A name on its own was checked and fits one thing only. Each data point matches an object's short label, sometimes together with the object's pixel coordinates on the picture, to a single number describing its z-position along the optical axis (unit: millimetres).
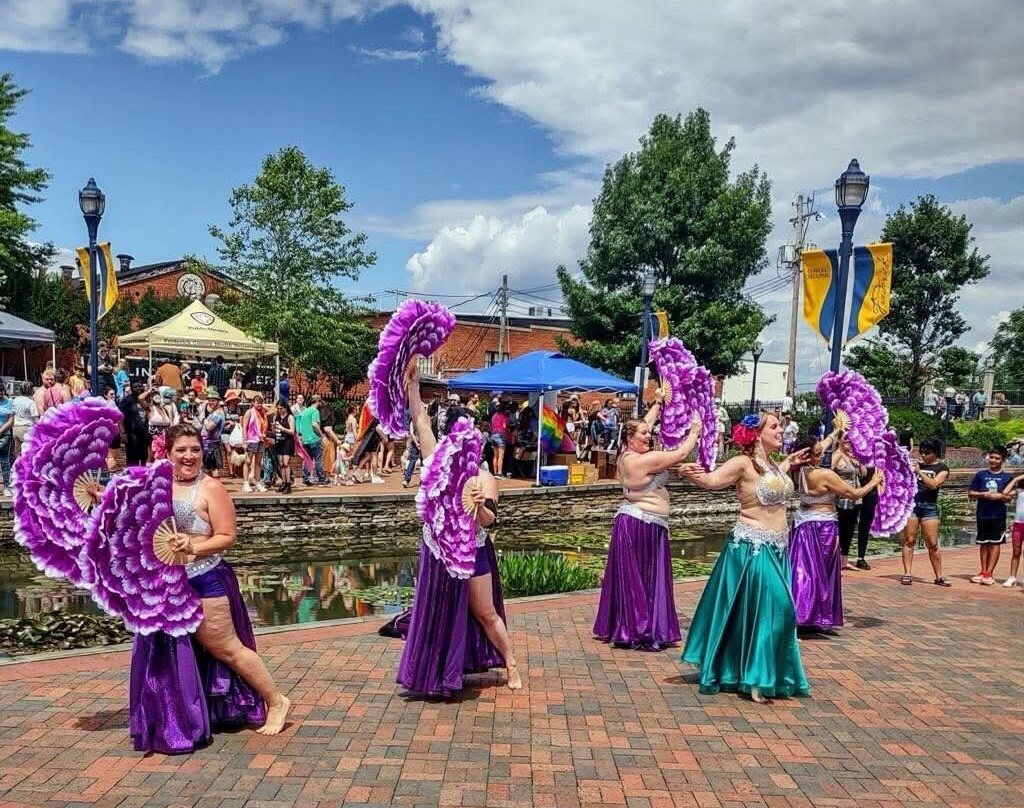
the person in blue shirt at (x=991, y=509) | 10586
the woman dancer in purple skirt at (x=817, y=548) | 7785
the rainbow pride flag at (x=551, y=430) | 18500
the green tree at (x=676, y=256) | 27734
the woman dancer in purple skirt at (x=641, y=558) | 7113
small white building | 51125
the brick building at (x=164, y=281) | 36750
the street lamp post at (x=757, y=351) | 28878
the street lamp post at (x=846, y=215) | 9656
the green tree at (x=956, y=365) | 30547
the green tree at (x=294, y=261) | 25250
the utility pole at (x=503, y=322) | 39844
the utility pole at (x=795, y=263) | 34500
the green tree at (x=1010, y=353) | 45500
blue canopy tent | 17719
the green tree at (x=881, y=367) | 30844
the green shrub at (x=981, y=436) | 28188
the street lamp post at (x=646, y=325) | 17922
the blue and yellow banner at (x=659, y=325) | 18714
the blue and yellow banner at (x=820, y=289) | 10062
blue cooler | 17752
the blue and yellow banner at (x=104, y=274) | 13469
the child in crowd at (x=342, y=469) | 17223
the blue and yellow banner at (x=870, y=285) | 10016
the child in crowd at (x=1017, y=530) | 10398
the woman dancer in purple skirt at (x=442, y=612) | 5648
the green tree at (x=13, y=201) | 25703
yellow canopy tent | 20734
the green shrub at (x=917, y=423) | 25850
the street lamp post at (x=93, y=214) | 12638
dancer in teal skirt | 5906
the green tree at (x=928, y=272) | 29719
